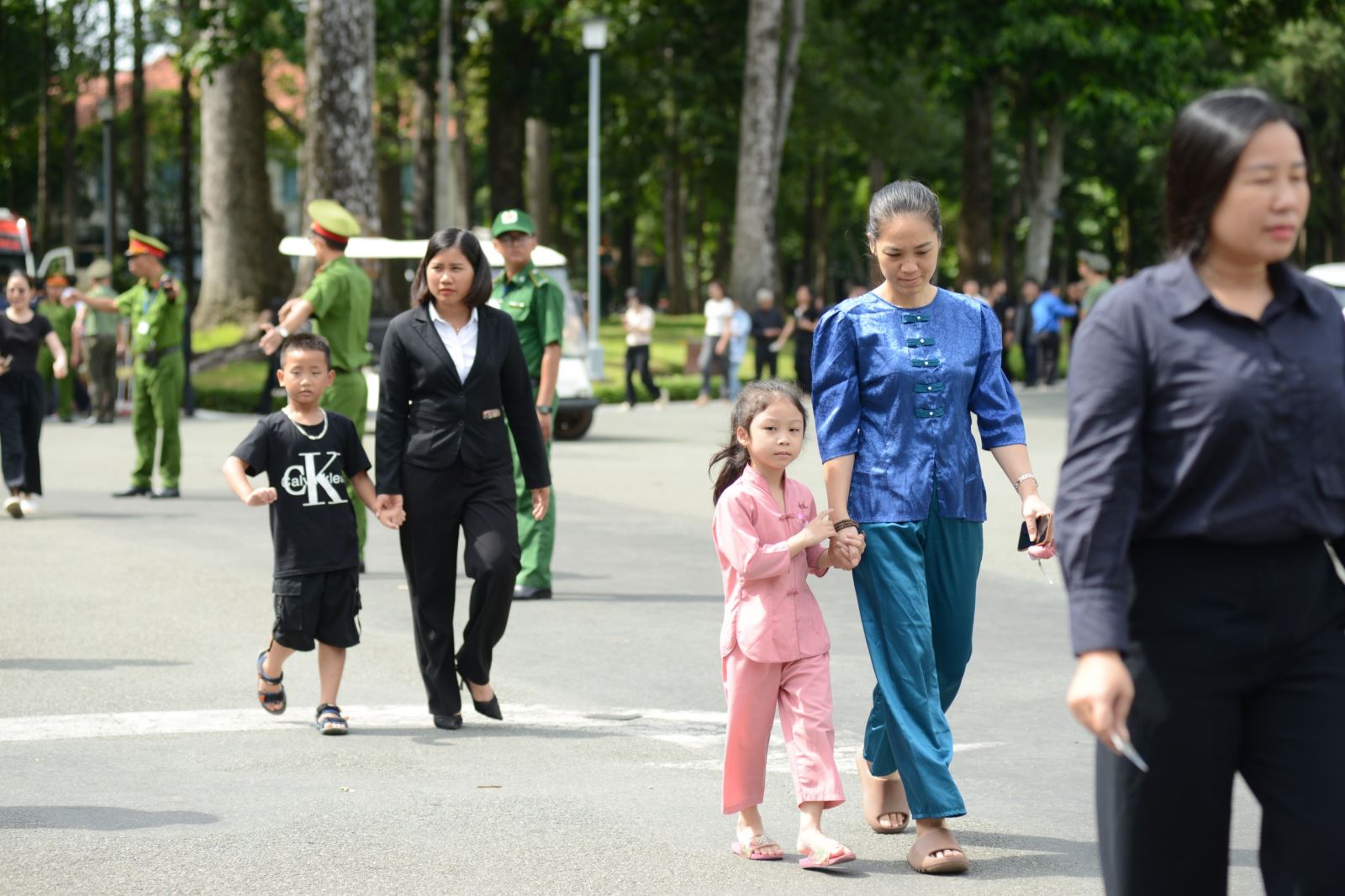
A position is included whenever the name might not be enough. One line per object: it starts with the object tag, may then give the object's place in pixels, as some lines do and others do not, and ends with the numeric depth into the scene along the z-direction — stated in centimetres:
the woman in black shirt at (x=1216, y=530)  314
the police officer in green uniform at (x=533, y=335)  983
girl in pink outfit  530
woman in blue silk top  524
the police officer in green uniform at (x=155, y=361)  1523
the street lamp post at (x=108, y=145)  4078
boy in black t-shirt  706
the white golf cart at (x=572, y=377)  2175
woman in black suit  708
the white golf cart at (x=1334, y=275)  2052
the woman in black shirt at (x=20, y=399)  1408
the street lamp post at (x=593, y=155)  3056
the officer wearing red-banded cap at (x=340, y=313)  1010
